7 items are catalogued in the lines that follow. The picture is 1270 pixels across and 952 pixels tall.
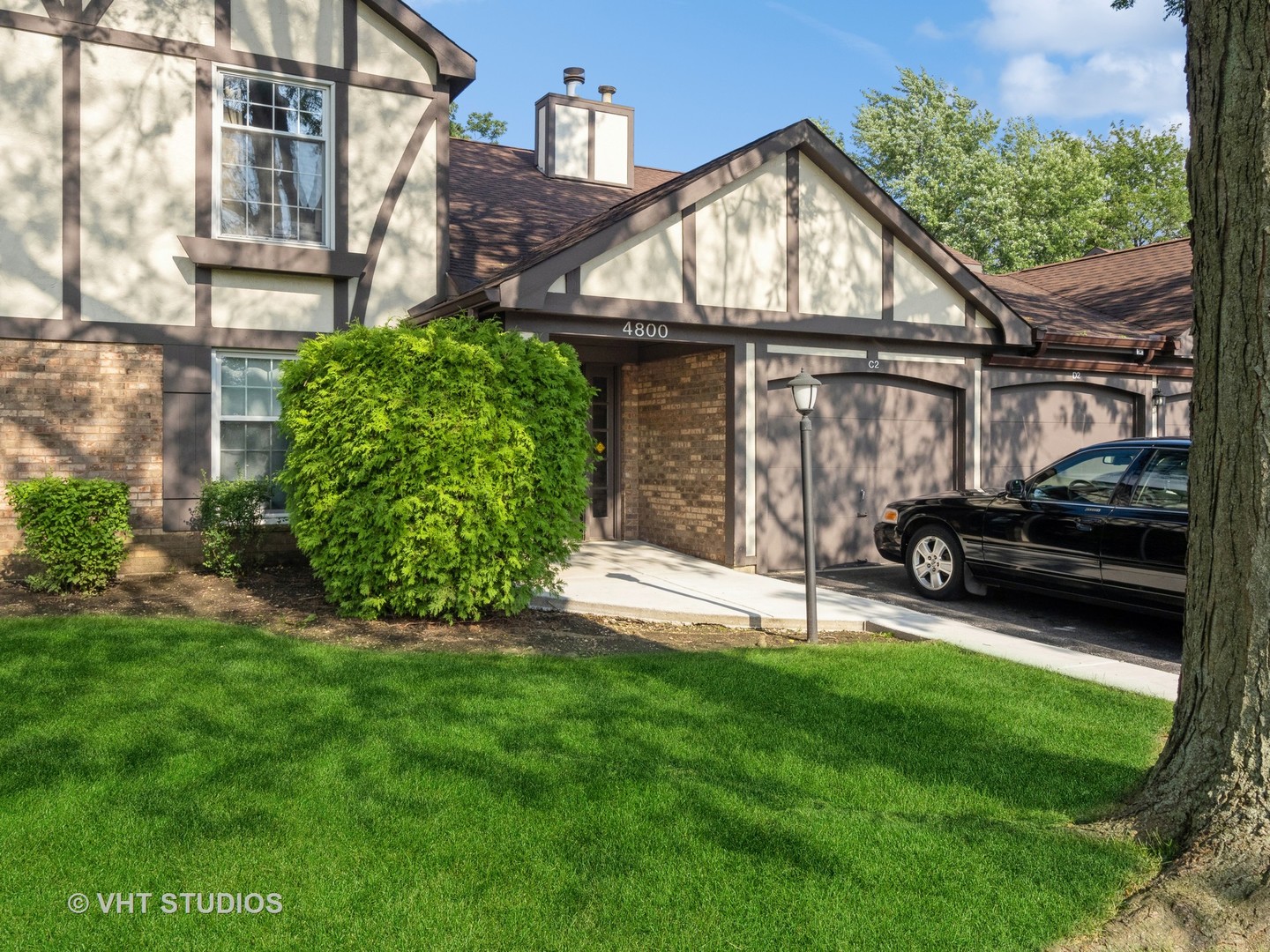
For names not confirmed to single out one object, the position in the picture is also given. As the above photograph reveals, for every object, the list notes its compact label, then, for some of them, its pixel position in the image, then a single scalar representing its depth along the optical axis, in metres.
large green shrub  8.27
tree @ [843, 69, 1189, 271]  40.25
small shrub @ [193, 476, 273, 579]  10.53
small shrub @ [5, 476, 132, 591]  9.30
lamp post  8.31
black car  8.30
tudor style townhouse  10.79
